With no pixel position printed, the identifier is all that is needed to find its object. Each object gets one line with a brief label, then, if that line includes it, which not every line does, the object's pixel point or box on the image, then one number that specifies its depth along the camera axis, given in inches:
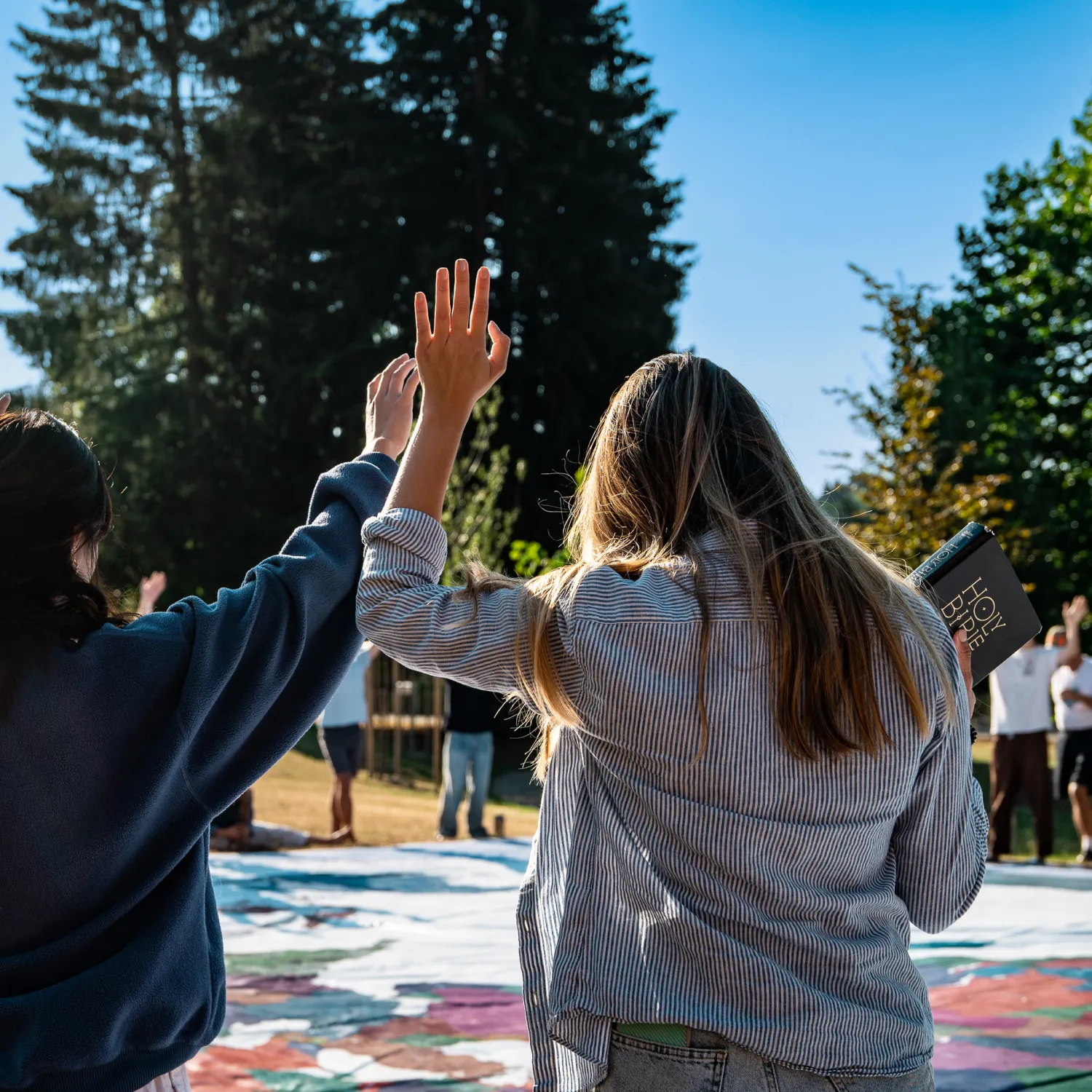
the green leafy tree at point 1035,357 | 825.5
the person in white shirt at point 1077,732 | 363.3
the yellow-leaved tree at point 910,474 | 525.0
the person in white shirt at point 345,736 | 350.3
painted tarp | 135.2
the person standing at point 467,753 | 362.0
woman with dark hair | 57.3
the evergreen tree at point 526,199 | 846.5
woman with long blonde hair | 55.0
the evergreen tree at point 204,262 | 871.1
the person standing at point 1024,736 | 359.3
